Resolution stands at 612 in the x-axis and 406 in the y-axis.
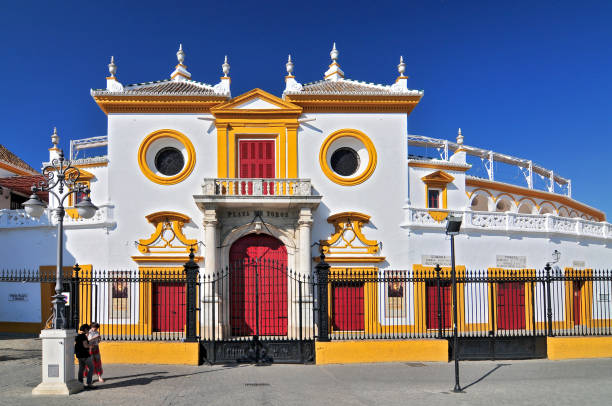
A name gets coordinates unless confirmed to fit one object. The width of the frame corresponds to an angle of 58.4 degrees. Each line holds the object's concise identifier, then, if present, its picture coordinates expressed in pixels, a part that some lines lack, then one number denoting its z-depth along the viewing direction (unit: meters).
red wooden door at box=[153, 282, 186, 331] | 19.95
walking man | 11.17
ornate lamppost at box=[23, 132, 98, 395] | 10.62
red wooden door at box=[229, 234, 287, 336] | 19.72
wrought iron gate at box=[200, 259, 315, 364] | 18.98
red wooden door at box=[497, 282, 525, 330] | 21.08
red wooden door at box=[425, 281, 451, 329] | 20.11
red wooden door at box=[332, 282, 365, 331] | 20.39
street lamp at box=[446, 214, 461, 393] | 11.39
